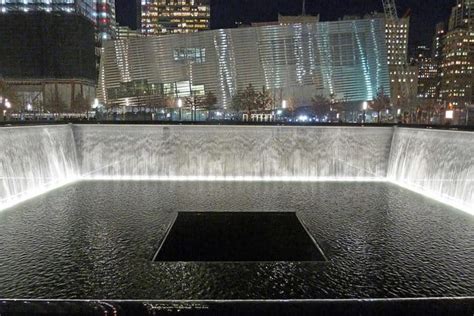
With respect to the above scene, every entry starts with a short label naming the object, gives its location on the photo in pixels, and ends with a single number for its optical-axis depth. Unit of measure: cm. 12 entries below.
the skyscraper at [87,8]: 8856
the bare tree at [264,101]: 6369
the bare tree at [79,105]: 6962
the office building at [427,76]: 13950
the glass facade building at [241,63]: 6869
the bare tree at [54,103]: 6816
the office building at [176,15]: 15325
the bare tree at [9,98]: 5310
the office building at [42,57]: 7425
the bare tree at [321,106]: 6631
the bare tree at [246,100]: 6328
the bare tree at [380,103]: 6644
